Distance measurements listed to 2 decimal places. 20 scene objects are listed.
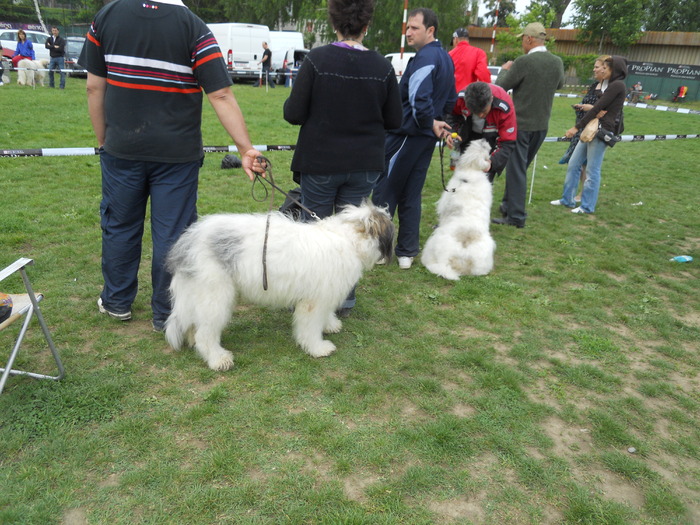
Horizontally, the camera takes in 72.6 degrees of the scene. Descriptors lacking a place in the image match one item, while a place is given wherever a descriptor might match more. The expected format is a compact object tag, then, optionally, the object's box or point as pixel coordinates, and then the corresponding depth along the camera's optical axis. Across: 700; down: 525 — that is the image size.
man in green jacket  5.91
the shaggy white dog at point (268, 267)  2.93
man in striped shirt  2.79
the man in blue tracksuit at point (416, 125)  4.16
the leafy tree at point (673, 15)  42.59
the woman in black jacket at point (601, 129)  6.30
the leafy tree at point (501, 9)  63.07
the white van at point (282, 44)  25.30
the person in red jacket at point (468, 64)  7.15
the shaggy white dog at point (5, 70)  16.75
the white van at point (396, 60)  14.87
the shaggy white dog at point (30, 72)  15.50
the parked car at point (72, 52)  19.55
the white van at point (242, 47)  23.19
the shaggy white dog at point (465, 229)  4.71
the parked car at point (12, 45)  19.83
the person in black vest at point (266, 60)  21.14
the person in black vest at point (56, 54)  15.73
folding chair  2.41
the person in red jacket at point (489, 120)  5.05
